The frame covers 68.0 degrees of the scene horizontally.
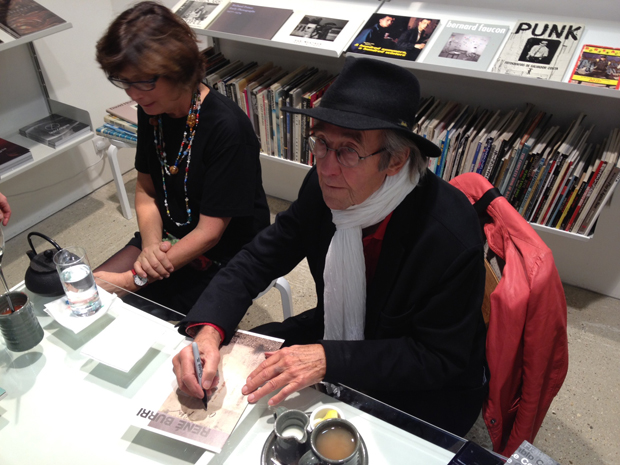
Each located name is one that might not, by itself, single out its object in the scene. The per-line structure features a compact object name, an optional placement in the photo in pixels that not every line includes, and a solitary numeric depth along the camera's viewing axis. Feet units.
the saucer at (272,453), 2.77
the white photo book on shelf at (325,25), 6.66
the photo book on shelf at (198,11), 7.59
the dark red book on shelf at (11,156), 7.36
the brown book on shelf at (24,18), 6.84
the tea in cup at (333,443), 2.62
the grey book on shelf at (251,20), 7.16
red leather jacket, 3.36
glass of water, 3.82
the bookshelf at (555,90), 5.98
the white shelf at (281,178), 9.43
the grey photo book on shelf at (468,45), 6.03
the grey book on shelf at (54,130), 8.20
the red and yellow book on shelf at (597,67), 5.43
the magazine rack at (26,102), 7.99
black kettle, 3.91
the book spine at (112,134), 8.45
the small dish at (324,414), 2.96
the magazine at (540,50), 5.71
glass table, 2.89
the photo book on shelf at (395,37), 6.41
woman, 4.29
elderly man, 3.13
